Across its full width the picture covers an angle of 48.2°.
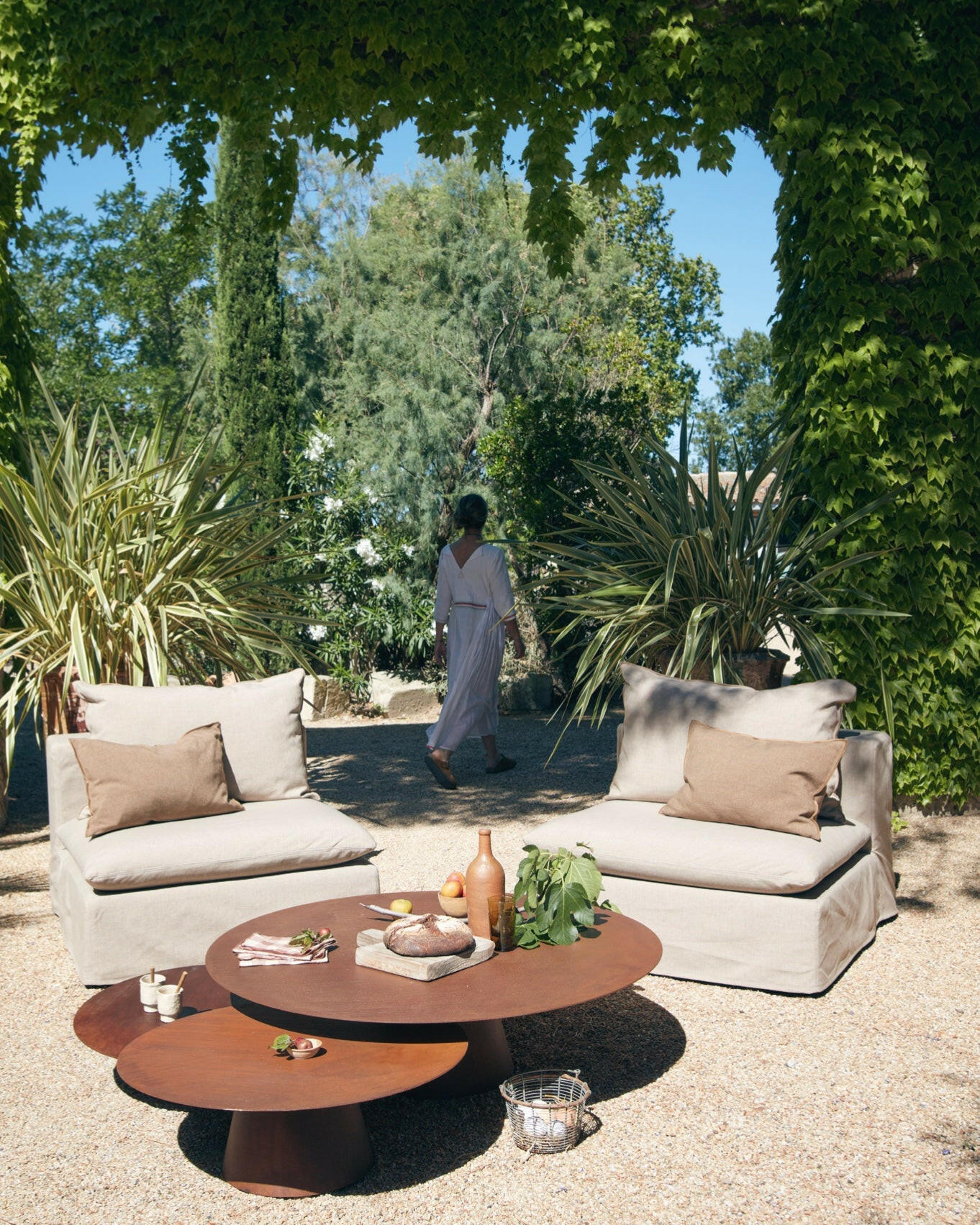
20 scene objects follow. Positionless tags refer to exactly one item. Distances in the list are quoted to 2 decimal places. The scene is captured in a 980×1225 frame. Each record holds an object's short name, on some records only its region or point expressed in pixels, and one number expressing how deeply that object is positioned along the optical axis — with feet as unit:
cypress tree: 36.32
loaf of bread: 8.44
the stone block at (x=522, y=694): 30.32
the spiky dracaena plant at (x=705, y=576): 16.24
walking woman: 20.83
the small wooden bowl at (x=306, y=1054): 7.75
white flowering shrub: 31.01
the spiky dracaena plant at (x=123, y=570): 15.21
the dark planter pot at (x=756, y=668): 16.51
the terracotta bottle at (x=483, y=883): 8.86
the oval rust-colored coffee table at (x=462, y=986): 7.67
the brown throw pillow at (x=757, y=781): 11.46
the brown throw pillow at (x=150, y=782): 11.73
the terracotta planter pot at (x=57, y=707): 15.97
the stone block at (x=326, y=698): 30.07
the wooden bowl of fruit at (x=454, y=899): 9.39
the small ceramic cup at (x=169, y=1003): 8.84
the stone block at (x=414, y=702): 30.32
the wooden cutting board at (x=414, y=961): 8.27
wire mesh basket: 7.81
